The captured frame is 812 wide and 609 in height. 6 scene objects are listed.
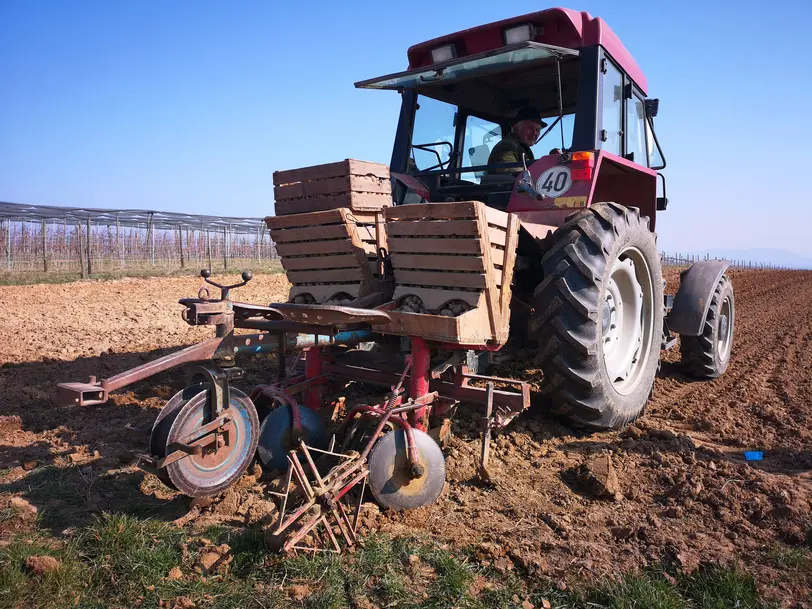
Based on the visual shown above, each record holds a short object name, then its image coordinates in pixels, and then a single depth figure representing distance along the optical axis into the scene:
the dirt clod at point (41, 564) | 2.24
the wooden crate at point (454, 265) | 3.07
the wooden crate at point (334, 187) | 3.72
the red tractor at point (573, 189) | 3.49
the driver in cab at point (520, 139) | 4.75
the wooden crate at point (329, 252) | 3.69
